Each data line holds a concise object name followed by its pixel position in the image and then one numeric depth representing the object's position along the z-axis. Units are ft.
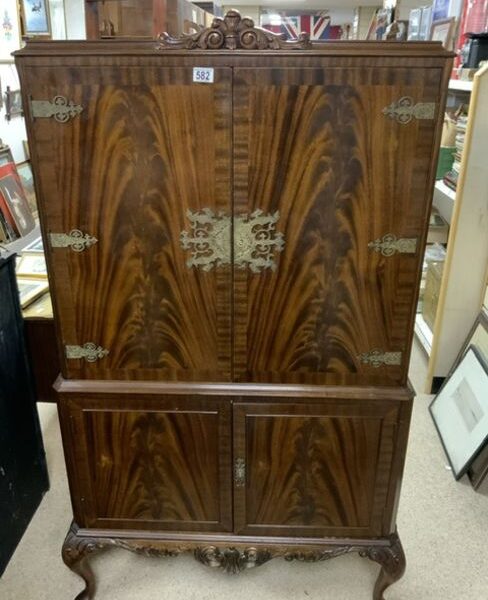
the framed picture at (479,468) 6.34
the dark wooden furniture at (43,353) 6.02
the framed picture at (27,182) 8.53
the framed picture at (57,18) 10.60
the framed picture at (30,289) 6.40
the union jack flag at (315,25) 23.24
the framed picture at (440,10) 8.41
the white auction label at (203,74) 3.39
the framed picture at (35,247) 7.75
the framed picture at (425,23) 9.20
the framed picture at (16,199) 7.57
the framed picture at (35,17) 9.67
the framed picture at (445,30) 8.01
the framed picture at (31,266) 7.08
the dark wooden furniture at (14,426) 5.23
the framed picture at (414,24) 9.72
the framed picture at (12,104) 9.30
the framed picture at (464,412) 6.47
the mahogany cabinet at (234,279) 3.42
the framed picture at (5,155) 8.49
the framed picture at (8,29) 9.08
